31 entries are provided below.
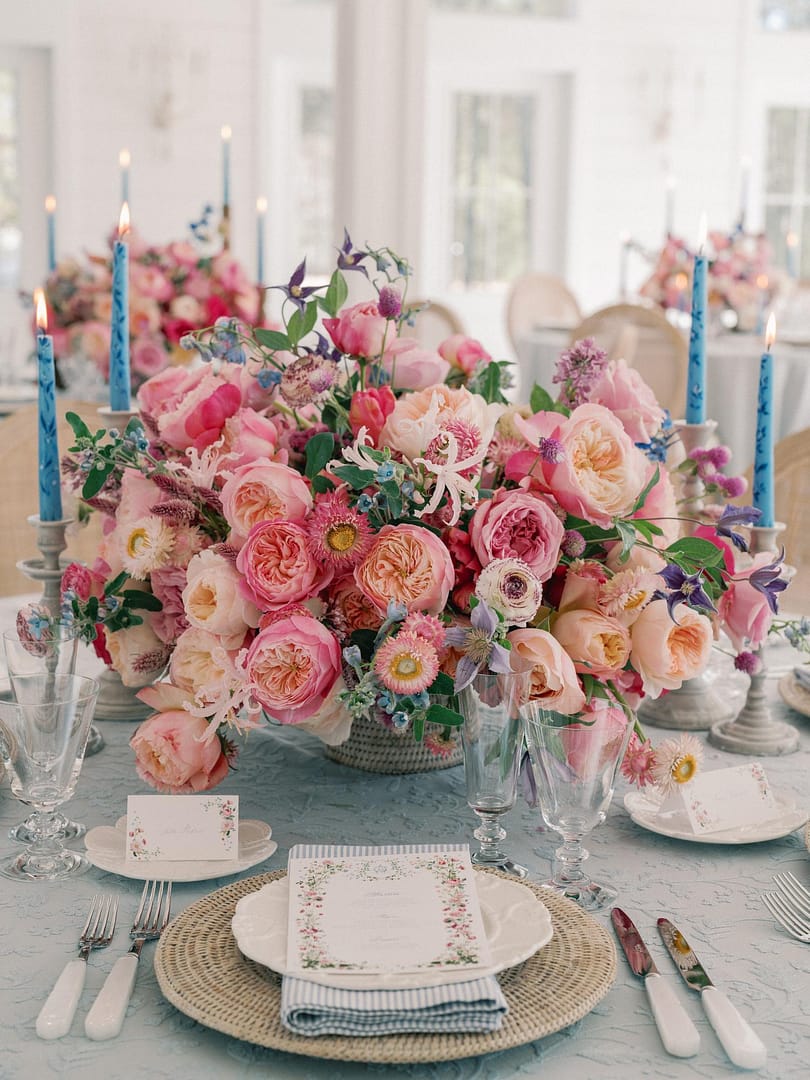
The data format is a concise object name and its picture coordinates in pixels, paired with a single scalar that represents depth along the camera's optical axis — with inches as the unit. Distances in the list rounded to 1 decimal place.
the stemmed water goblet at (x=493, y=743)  36.7
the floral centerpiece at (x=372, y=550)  37.7
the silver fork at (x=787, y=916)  35.3
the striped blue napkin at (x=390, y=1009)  28.5
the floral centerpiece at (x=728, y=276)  179.5
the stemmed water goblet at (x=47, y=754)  37.6
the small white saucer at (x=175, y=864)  37.6
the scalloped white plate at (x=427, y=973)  29.8
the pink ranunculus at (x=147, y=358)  100.5
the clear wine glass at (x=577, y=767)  35.0
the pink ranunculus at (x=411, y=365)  45.2
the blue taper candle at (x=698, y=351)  50.2
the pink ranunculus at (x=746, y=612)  42.1
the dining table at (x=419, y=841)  29.0
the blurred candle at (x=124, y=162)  97.7
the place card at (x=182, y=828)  38.6
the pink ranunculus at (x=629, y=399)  44.6
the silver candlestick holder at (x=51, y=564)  46.9
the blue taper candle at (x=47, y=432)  44.7
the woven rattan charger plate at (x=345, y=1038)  28.2
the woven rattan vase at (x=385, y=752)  45.3
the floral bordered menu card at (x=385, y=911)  30.6
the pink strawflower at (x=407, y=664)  36.3
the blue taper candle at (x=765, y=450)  45.6
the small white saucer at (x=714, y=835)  40.8
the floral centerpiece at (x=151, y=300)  101.1
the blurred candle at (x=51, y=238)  112.0
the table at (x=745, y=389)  169.2
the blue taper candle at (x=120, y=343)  49.0
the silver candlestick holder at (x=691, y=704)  50.8
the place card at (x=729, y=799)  41.5
